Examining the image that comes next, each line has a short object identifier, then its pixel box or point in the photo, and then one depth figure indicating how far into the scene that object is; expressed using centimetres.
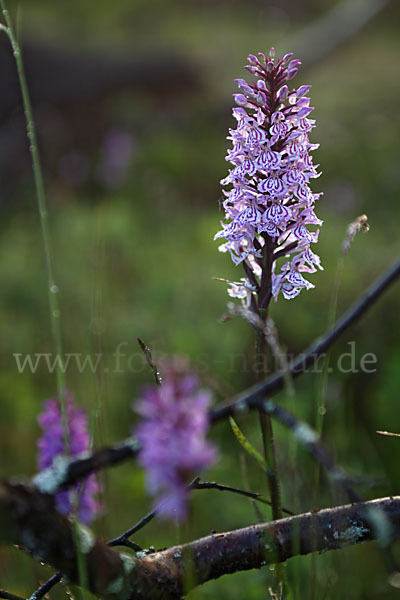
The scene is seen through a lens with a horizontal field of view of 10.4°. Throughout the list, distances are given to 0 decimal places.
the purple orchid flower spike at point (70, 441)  83
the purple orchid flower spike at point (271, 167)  72
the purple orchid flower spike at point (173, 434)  64
